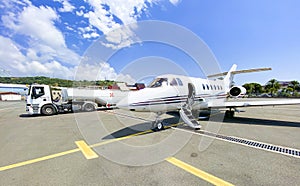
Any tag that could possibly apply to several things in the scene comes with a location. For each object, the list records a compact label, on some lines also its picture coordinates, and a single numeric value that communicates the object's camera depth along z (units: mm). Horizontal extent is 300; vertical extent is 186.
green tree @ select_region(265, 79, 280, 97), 70062
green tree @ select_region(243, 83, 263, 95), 82100
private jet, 5693
